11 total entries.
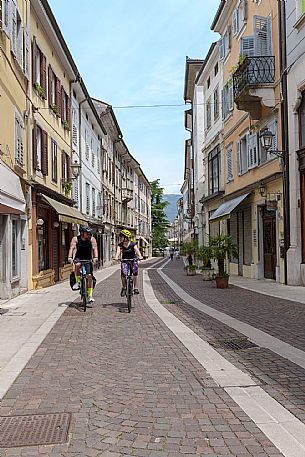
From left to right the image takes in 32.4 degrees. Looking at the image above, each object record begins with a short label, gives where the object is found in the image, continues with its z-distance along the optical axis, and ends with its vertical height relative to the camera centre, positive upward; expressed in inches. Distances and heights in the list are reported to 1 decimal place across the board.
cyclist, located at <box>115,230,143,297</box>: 431.5 -2.4
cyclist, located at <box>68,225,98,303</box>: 439.5 +2.4
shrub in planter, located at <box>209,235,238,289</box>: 656.4 -3.3
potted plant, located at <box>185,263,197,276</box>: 1006.4 -40.2
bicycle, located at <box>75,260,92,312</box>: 427.2 -26.0
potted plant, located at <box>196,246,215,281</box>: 665.6 -5.4
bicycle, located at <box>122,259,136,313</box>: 416.8 -29.4
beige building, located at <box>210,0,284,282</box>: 697.6 +176.9
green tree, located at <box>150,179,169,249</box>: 3545.8 +234.4
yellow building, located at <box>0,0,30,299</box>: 493.2 +120.5
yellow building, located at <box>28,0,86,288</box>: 650.2 +148.8
